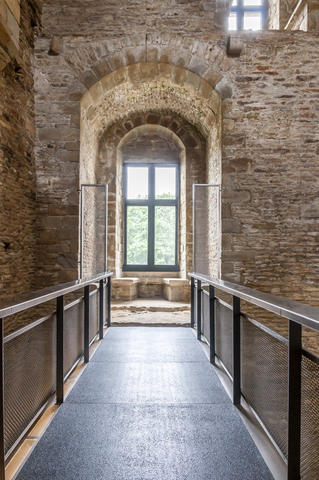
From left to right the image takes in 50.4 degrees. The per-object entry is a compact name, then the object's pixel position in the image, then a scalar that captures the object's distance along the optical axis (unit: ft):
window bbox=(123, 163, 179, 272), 26.32
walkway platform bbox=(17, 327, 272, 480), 5.24
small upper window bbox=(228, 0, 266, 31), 23.53
